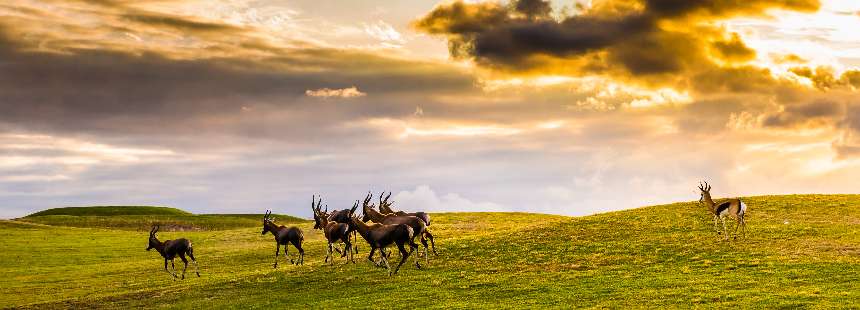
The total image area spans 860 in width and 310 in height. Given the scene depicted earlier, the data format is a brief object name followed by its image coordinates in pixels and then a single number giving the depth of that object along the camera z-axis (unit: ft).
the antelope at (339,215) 152.66
